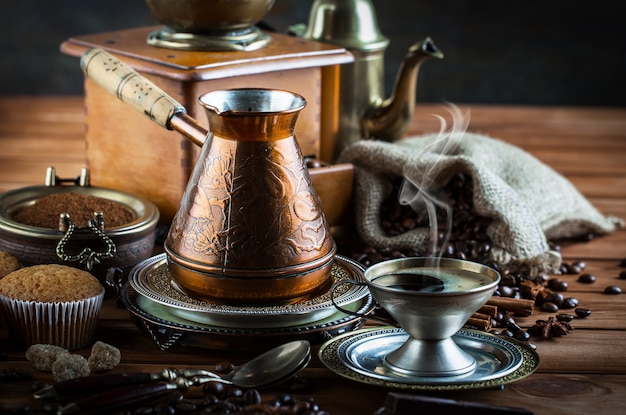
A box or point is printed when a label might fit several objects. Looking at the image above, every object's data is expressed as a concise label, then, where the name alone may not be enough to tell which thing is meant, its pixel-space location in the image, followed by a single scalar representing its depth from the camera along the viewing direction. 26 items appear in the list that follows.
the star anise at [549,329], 0.89
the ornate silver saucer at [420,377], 0.76
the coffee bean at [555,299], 0.95
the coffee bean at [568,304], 0.95
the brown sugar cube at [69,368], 0.79
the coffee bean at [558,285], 0.98
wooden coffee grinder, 1.03
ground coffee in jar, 0.95
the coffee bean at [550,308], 0.94
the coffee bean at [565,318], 0.91
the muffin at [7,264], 0.89
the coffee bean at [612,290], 0.97
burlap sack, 1.02
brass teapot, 1.19
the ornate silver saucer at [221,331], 0.82
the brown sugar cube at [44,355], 0.81
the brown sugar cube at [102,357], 0.81
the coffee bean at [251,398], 0.77
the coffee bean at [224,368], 0.80
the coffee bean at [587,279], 1.00
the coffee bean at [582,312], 0.93
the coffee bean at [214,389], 0.77
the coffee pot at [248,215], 0.82
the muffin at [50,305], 0.83
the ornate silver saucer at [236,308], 0.82
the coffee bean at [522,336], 0.88
